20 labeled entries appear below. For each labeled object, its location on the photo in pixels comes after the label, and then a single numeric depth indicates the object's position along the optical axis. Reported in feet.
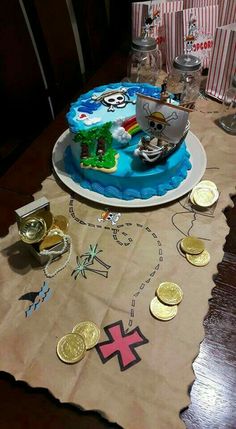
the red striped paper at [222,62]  4.13
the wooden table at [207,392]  2.01
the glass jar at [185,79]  3.89
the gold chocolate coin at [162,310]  2.47
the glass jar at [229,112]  4.02
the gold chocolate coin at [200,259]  2.78
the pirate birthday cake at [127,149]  3.08
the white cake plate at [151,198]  3.18
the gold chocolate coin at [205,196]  3.19
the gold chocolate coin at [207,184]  3.35
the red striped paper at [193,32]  4.42
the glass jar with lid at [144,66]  4.48
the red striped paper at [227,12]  4.59
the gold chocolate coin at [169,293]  2.54
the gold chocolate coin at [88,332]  2.34
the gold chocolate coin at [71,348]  2.27
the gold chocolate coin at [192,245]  2.85
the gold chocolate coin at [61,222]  2.96
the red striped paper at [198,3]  4.58
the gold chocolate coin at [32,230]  2.54
